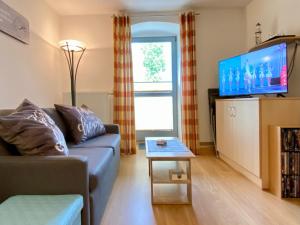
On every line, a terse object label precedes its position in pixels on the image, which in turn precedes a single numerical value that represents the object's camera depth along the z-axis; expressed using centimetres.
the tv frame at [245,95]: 272
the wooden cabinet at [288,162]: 235
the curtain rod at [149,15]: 440
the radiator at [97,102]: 434
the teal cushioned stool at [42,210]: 108
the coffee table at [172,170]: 221
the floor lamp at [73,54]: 389
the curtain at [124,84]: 433
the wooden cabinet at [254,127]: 257
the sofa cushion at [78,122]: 271
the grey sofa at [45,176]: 145
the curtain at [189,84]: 430
